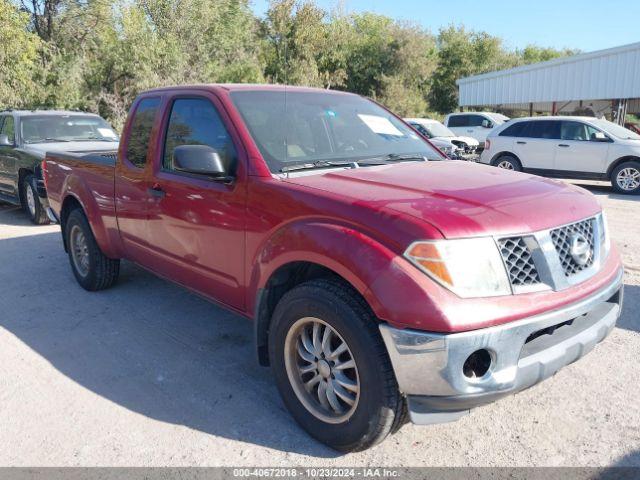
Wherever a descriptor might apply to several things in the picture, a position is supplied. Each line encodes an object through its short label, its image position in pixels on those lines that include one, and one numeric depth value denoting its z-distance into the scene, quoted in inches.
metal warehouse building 857.5
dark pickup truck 354.9
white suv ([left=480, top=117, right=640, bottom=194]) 468.4
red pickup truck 94.5
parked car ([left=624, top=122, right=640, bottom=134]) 782.5
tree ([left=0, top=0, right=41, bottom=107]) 579.2
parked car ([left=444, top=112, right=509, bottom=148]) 812.0
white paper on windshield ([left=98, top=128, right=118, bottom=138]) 386.3
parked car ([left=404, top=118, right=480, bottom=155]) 685.3
